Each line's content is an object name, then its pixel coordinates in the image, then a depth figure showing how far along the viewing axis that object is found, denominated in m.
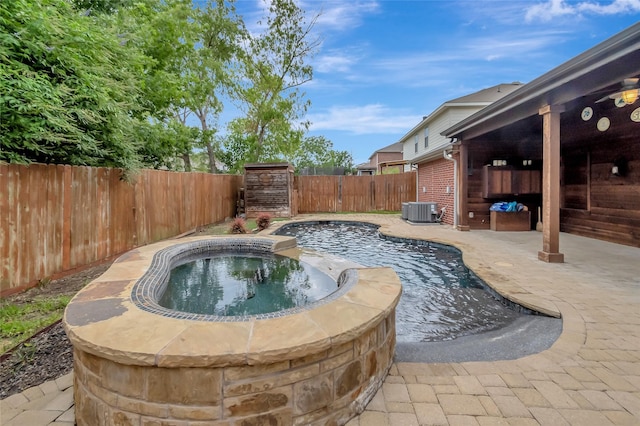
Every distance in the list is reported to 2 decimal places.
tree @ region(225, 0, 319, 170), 16.83
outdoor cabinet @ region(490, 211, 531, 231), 8.42
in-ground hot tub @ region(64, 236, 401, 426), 1.51
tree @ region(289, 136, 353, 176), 37.92
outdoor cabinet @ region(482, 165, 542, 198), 8.28
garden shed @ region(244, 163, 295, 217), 12.66
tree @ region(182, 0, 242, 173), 15.53
